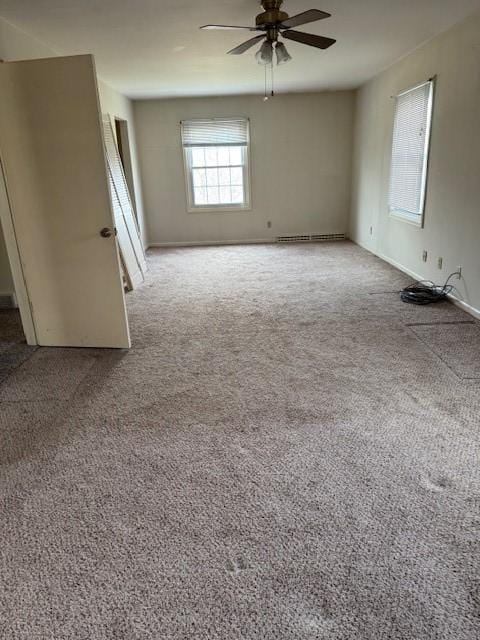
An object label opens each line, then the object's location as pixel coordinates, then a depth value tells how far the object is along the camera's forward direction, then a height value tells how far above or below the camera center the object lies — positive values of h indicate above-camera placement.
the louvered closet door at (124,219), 5.20 -0.58
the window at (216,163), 7.36 +0.05
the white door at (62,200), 2.88 -0.18
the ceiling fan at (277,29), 2.98 +0.88
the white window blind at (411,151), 4.63 +0.08
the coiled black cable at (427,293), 4.27 -1.26
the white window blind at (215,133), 7.32 +0.53
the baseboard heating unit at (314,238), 7.87 -1.25
